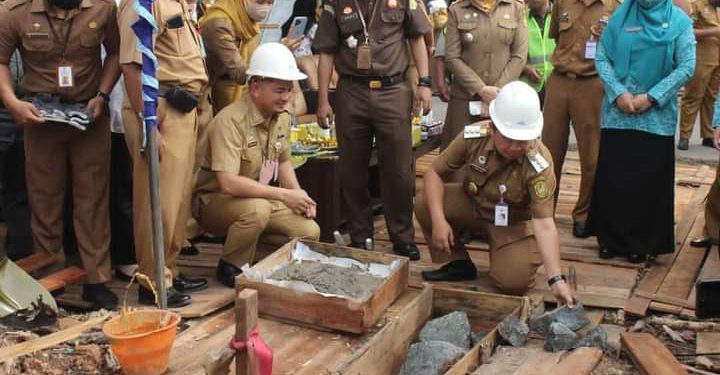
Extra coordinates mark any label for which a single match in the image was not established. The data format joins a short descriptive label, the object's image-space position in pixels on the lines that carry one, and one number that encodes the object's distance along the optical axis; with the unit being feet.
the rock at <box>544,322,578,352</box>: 13.26
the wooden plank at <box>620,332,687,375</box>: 12.42
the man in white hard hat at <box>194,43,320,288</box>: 15.05
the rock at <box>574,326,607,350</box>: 13.33
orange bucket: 11.51
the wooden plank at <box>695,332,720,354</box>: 13.53
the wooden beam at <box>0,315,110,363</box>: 12.19
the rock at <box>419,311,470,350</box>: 13.82
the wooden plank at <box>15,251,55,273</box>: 15.40
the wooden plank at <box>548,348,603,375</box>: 12.41
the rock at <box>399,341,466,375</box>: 12.78
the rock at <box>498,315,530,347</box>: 13.55
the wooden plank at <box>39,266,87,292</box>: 14.89
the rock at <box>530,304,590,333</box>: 13.76
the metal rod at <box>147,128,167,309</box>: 11.68
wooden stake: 9.68
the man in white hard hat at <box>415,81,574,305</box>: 14.44
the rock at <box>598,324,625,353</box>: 13.52
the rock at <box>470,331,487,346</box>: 14.15
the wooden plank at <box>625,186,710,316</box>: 15.28
